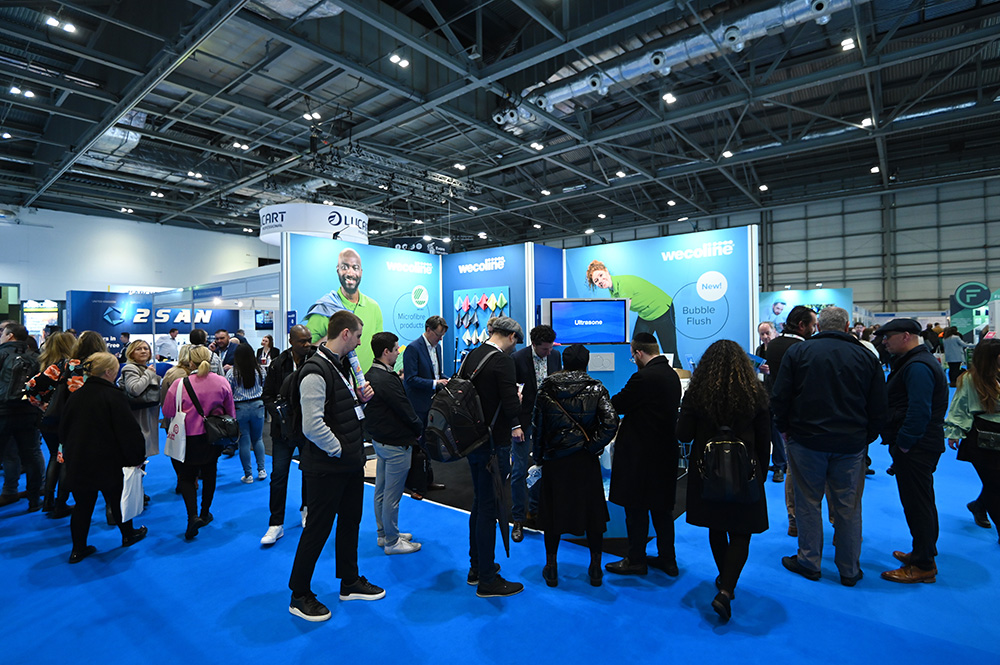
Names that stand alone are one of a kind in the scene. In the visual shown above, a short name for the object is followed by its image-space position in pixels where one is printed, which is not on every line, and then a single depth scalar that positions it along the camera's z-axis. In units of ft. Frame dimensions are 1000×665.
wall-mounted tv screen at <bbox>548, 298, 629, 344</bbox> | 16.15
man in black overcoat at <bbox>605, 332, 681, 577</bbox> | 9.22
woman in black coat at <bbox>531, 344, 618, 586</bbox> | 8.76
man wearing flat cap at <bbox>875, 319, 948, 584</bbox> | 9.08
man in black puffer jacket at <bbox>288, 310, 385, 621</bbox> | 7.92
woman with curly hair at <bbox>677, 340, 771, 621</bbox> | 8.19
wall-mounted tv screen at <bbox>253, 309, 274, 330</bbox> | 51.18
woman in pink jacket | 12.08
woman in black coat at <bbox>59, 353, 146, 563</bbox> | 10.30
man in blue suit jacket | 13.58
